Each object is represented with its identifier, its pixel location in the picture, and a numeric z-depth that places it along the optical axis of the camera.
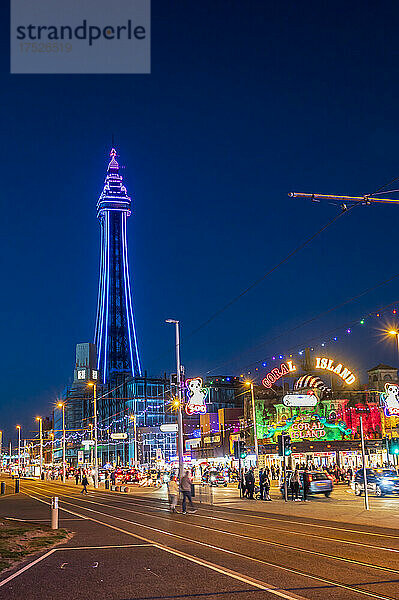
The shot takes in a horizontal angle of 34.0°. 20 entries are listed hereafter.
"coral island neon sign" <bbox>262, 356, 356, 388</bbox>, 59.88
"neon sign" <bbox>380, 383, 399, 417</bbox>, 34.28
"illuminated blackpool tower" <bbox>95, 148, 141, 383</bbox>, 186.62
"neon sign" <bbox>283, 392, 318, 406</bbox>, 52.09
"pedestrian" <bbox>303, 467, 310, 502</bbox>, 34.08
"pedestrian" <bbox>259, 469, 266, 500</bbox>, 35.62
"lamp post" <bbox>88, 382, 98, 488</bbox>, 63.09
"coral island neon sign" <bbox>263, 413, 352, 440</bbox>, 67.31
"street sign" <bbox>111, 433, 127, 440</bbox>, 65.60
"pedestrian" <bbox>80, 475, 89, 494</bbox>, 51.40
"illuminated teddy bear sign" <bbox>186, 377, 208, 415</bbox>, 40.06
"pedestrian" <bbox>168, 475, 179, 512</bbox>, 28.00
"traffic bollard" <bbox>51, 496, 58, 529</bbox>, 21.58
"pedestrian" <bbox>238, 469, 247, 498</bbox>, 38.75
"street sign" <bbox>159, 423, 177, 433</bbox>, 46.01
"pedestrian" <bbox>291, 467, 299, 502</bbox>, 34.47
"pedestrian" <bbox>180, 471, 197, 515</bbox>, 27.51
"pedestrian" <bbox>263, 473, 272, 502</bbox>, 35.38
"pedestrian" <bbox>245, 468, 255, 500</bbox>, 36.81
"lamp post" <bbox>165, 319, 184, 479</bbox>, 38.50
